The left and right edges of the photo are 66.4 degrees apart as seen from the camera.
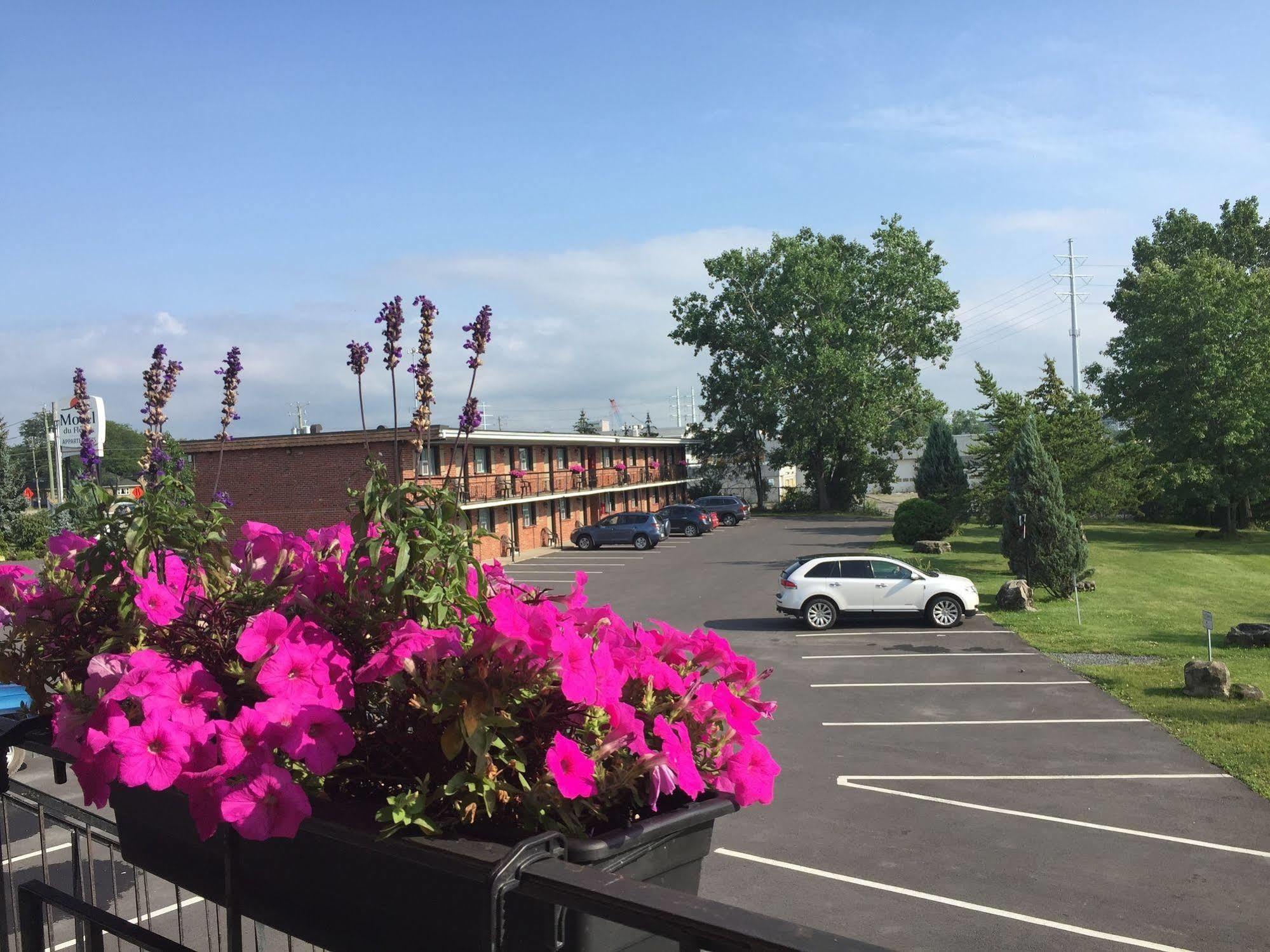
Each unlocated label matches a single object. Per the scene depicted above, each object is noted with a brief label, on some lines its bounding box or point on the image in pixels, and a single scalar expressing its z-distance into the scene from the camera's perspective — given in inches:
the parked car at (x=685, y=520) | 1936.5
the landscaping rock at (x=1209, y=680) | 601.0
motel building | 1451.8
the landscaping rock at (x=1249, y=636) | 764.6
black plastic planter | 55.8
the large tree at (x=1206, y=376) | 1569.9
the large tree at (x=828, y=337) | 2223.2
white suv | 868.0
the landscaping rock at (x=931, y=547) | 1461.6
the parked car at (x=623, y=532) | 1704.0
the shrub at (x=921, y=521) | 1579.7
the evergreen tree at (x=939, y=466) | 1918.1
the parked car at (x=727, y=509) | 2210.9
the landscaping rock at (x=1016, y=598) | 941.8
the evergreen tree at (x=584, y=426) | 2936.0
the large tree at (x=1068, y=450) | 1261.1
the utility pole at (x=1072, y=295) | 3289.9
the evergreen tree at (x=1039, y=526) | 999.6
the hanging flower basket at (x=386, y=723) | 59.9
